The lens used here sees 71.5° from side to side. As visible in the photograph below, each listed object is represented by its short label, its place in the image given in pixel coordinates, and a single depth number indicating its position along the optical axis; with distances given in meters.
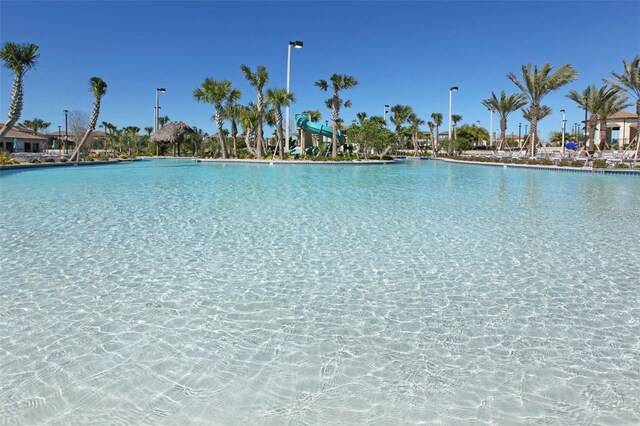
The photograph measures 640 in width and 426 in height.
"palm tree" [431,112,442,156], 52.59
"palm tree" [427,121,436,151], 54.94
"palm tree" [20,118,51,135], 73.53
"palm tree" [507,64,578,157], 32.00
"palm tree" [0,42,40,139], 25.27
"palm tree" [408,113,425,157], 49.68
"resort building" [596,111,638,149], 45.91
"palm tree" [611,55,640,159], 27.26
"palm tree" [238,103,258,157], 35.22
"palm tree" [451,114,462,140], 61.23
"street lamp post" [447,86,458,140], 41.34
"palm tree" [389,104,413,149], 45.01
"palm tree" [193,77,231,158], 34.16
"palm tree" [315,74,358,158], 32.88
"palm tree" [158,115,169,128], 66.61
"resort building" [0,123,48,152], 52.44
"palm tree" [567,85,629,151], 32.33
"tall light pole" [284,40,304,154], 31.15
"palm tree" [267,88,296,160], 32.41
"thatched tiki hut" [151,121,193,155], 48.88
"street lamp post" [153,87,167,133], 48.69
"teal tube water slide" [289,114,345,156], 39.44
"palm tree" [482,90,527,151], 40.94
